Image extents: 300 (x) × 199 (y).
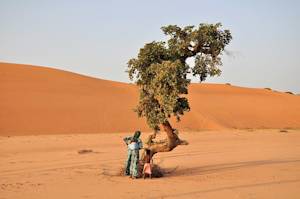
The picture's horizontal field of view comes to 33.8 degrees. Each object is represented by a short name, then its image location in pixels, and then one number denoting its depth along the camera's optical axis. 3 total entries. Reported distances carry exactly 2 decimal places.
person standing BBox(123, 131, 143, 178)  15.30
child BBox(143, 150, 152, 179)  15.25
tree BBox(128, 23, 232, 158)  15.18
